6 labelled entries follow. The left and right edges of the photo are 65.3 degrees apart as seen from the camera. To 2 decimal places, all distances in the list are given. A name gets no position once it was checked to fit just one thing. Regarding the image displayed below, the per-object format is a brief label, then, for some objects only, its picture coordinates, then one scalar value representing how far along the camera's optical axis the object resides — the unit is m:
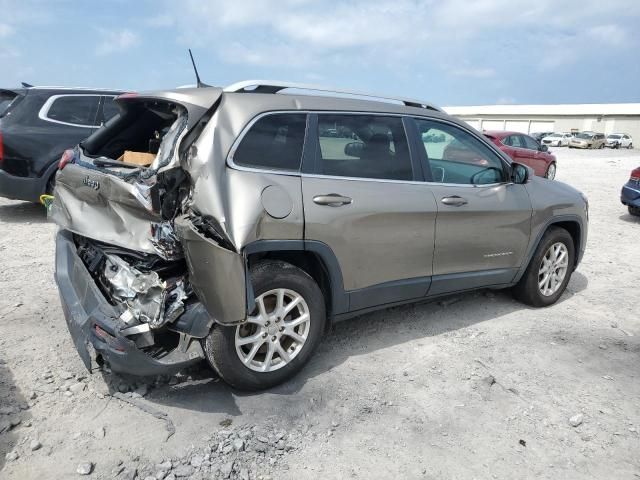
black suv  7.02
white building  59.06
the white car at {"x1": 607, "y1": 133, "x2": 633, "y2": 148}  47.09
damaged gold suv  2.87
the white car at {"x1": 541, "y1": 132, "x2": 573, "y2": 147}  43.72
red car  15.87
